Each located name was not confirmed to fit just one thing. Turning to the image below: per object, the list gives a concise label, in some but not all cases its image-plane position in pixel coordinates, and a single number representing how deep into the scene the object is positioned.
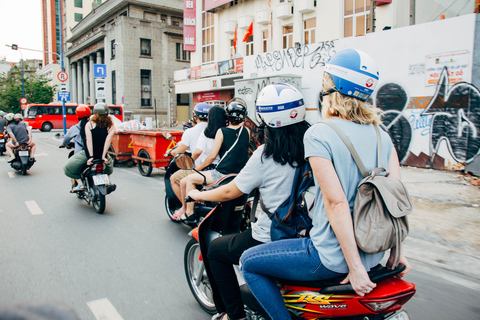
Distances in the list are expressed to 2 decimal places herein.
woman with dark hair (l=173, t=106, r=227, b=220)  4.94
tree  51.16
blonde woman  1.77
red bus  37.66
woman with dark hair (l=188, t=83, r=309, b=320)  2.31
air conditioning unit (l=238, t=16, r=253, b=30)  26.13
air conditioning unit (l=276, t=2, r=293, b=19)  22.50
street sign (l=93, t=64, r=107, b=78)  25.73
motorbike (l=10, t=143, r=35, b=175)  10.56
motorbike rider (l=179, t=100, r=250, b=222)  4.34
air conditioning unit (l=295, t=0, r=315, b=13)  21.19
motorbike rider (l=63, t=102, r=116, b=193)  6.54
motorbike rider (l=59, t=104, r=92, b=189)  6.52
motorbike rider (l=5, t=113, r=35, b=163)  11.05
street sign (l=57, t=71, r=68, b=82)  23.41
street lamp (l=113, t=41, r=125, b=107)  41.69
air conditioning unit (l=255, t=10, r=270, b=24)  24.31
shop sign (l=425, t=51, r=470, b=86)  9.65
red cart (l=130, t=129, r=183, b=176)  10.06
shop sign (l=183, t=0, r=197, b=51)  31.98
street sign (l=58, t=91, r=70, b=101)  25.27
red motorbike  1.79
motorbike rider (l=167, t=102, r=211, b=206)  5.46
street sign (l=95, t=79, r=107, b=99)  22.76
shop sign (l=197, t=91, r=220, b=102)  30.55
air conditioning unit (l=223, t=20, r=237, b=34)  27.55
